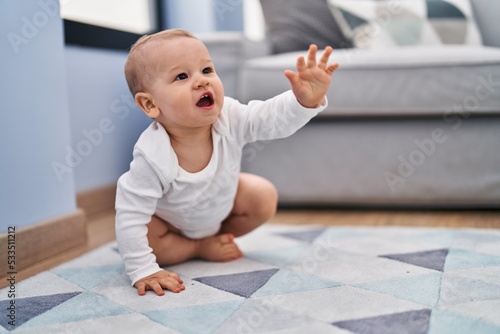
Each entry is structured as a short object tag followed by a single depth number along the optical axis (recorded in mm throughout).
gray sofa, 1342
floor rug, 682
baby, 850
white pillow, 1658
